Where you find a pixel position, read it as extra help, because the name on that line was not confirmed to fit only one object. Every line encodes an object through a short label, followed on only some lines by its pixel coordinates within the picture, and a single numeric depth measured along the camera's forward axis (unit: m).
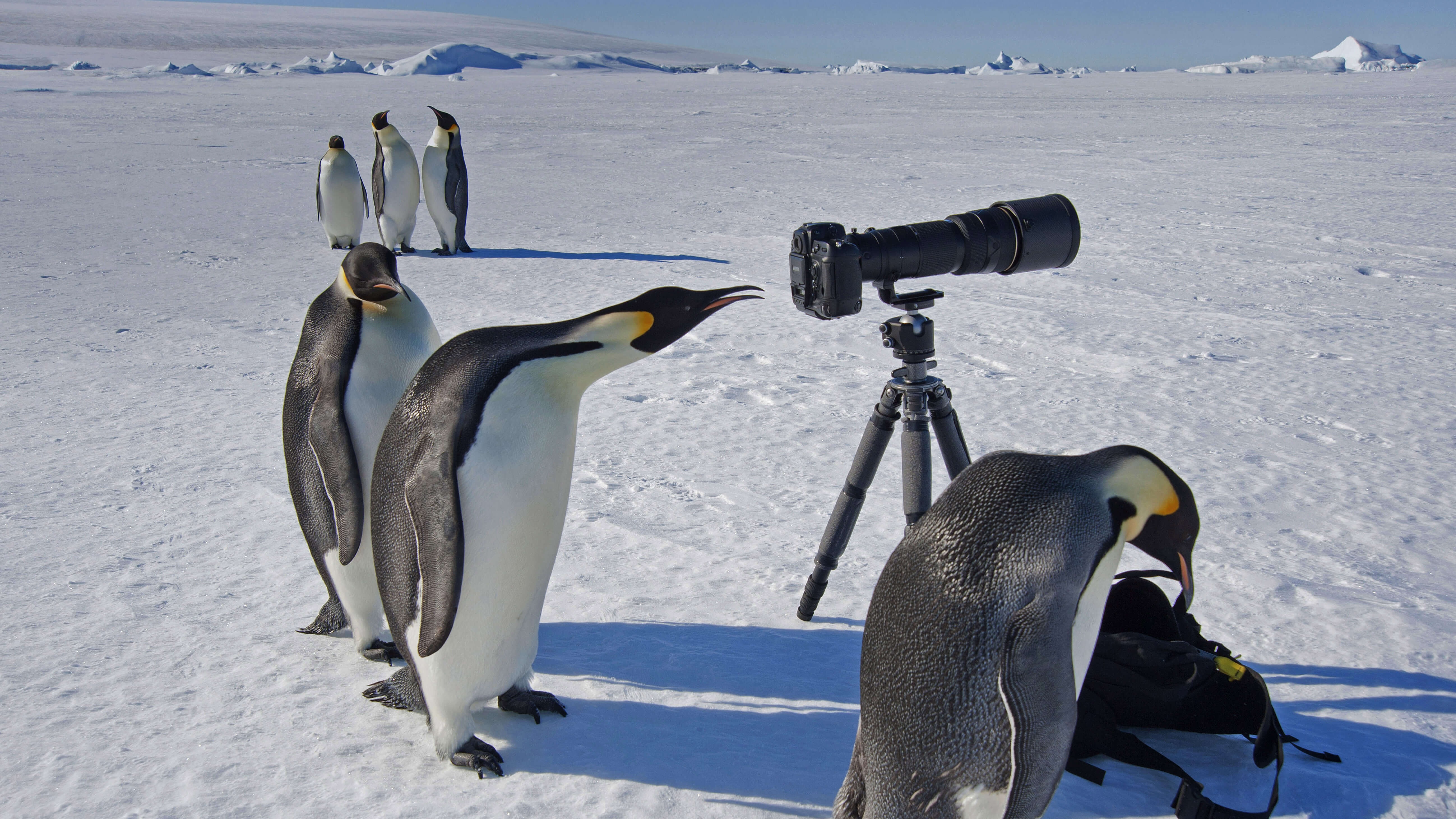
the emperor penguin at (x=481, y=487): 1.32
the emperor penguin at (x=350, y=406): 1.57
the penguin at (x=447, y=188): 6.01
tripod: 1.45
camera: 1.38
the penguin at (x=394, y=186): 6.20
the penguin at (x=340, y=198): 6.08
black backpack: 1.37
